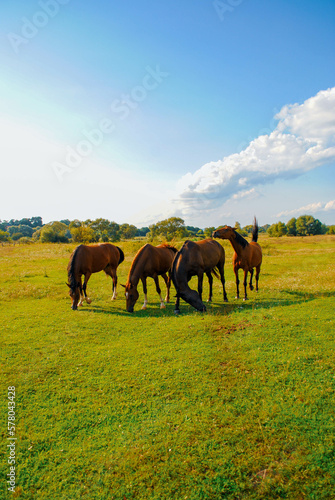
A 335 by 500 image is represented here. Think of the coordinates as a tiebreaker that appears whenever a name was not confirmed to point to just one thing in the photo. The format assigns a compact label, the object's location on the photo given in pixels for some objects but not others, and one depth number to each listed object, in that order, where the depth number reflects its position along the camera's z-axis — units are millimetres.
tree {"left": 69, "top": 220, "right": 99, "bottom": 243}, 58075
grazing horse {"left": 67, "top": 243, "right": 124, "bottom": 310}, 11117
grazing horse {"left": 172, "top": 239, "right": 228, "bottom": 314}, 9836
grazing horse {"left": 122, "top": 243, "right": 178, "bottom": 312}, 10828
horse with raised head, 11617
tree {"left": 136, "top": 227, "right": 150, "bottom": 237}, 143500
